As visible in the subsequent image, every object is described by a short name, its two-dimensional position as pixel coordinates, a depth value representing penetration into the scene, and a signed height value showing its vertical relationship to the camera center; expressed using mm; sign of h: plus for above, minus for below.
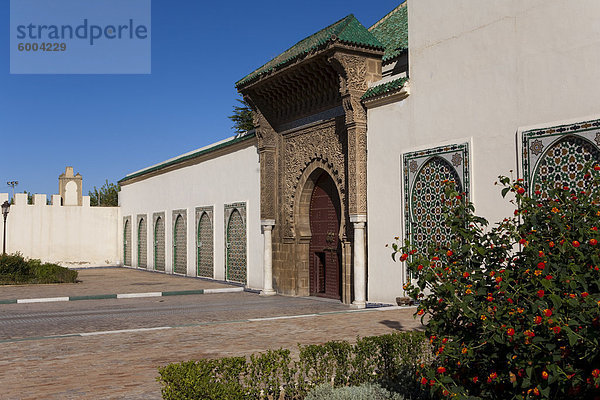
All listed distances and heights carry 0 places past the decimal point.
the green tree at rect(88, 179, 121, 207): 59625 +3698
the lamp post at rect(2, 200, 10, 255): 23734 +955
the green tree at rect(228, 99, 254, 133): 32122 +6180
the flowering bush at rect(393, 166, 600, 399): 2889 -410
